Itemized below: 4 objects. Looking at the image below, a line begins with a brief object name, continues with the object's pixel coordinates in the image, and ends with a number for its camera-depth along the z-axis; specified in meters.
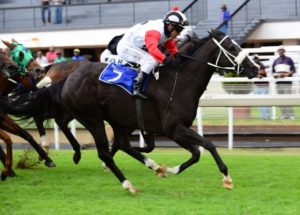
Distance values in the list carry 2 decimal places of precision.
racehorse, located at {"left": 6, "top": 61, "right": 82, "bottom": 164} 18.68
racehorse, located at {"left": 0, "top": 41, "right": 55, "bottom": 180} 18.19
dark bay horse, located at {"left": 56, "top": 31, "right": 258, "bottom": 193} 15.44
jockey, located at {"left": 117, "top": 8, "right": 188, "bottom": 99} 15.42
